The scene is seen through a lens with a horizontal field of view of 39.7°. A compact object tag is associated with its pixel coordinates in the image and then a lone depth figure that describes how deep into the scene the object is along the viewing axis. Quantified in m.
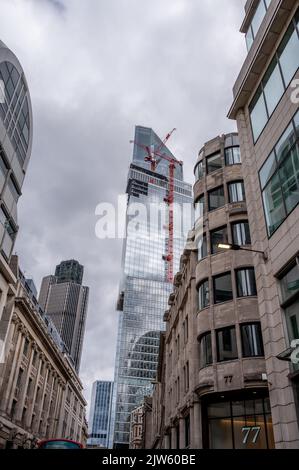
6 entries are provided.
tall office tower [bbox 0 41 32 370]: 35.38
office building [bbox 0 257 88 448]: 50.38
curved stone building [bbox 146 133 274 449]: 23.83
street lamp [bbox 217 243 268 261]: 17.20
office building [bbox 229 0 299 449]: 15.58
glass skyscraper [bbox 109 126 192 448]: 177.88
